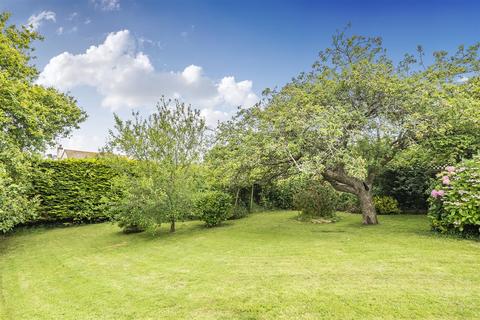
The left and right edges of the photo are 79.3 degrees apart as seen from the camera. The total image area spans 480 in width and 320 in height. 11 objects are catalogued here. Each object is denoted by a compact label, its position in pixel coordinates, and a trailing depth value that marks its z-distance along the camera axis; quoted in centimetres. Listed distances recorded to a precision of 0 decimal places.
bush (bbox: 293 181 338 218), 1346
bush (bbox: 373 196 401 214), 1427
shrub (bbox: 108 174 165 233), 992
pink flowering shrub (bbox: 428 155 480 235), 703
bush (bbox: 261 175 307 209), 1839
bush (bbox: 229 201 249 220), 1530
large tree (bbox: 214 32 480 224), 862
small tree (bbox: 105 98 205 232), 1015
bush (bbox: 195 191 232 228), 1201
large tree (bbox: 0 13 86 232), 854
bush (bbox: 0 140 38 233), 786
